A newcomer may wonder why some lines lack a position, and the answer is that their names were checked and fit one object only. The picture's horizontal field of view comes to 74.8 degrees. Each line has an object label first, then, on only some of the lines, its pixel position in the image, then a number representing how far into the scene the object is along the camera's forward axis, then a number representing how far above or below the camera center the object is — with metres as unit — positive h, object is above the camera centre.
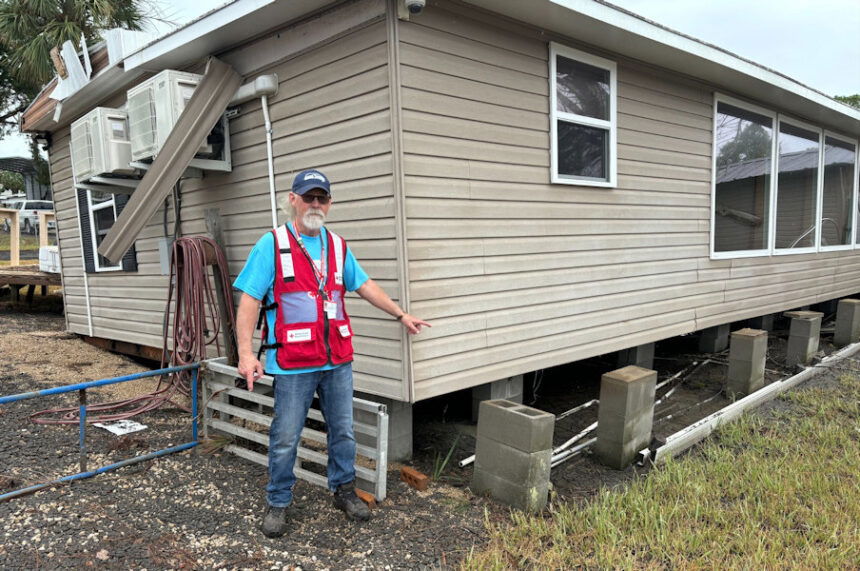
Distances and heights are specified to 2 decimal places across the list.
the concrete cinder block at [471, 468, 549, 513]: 3.32 -1.53
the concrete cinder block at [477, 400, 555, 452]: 3.29 -1.13
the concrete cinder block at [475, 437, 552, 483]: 3.31 -1.36
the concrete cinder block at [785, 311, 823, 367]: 6.77 -1.29
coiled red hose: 4.62 -0.55
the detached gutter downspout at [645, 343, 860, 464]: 4.29 -1.60
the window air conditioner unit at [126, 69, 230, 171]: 4.59 +1.07
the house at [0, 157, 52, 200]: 36.69 +5.03
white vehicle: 25.56 +1.56
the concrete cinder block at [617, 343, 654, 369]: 6.06 -1.33
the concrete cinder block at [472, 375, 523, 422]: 4.52 -1.25
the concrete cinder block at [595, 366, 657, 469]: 4.16 -1.35
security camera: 3.37 +1.41
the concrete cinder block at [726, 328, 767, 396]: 5.70 -1.32
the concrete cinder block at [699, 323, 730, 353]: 7.62 -1.44
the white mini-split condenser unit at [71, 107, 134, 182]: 5.10 +0.95
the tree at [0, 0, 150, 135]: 14.41 +5.85
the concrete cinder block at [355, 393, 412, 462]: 3.99 -1.35
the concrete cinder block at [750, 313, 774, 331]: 8.57 -1.39
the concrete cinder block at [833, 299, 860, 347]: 7.93 -1.32
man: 2.84 -0.41
